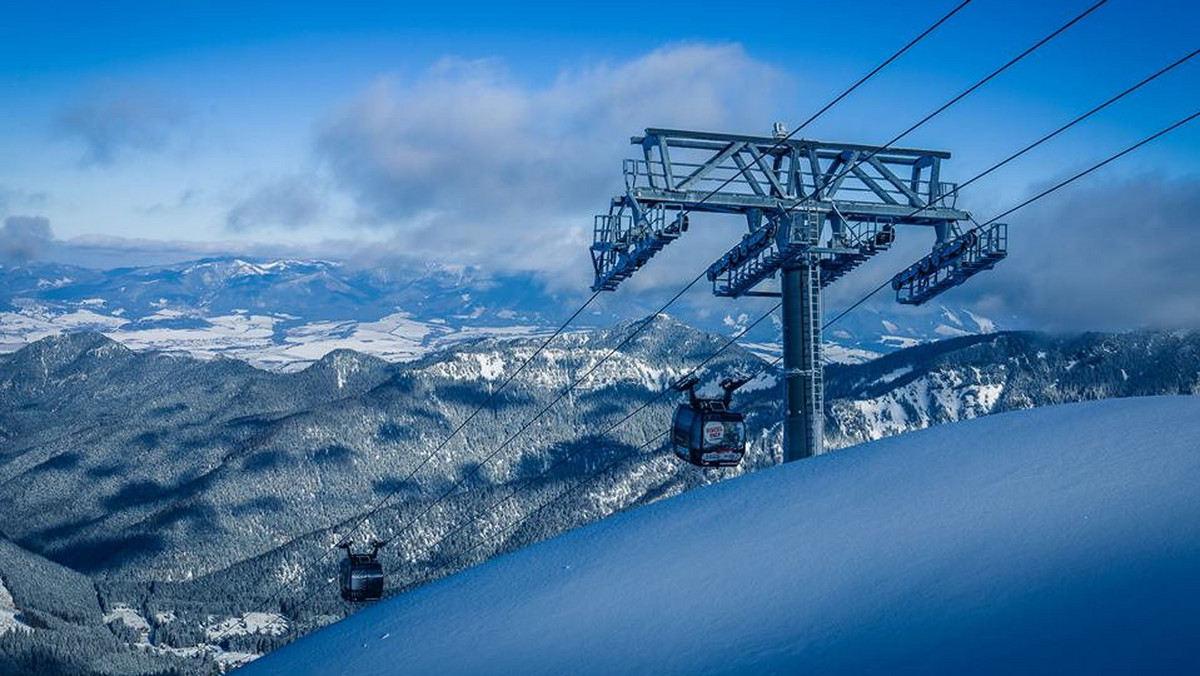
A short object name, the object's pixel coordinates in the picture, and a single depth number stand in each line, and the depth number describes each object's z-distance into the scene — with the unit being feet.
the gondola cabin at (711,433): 75.51
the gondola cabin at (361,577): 115.34
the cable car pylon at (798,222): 78.28
